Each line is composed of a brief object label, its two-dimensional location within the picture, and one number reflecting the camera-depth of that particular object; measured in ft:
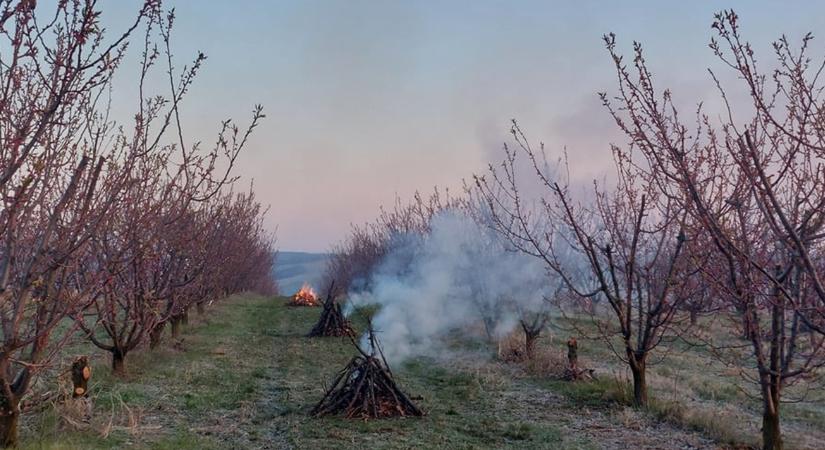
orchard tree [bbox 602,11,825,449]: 12.57
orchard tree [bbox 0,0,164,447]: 13.23
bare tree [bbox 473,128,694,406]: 29.81
